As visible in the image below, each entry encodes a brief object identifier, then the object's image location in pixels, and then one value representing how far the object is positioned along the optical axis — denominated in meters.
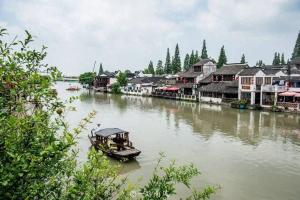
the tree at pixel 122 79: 91.50
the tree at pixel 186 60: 111.39
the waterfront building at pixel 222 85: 58.44
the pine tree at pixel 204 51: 99.25
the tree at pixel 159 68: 119.00
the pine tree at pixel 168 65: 112.44
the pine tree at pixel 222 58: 91.19
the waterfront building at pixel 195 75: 70.62
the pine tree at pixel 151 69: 123.64
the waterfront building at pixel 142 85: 82.19
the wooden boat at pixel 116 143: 21.31
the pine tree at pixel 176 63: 105.53
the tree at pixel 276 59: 106.75
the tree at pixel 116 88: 90.52
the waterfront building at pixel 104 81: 100.86
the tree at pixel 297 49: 100.21
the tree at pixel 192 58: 100.21
